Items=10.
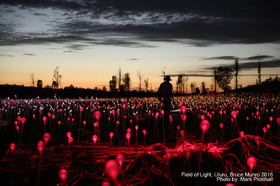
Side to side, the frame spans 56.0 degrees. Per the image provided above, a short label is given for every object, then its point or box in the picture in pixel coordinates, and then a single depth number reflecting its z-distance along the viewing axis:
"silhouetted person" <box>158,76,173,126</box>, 11.66
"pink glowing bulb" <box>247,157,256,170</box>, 3.29
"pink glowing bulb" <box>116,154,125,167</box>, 3.45
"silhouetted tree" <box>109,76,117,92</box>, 129.88
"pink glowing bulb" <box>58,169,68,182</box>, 3.24
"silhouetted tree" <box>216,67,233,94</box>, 95.19
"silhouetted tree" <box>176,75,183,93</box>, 115.25
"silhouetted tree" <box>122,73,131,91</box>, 111.44
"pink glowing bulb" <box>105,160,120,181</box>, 2.04
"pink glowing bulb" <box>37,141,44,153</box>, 4.06
